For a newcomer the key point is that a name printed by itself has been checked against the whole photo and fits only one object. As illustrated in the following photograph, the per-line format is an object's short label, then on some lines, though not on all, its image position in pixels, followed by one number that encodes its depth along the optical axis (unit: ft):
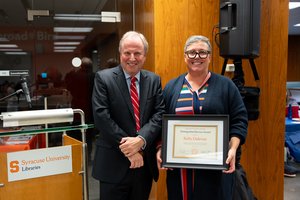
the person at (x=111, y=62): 12.94
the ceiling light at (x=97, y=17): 12.69
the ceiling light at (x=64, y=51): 12.58
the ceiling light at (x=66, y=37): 12.61
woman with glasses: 5.64
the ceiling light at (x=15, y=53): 12.10
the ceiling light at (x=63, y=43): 12.60
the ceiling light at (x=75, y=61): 12.64
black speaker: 7.79
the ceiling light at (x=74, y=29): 12.60
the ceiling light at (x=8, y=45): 12.12
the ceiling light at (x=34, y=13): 12.10
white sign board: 4.98
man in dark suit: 5.37
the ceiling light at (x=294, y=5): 20.35
